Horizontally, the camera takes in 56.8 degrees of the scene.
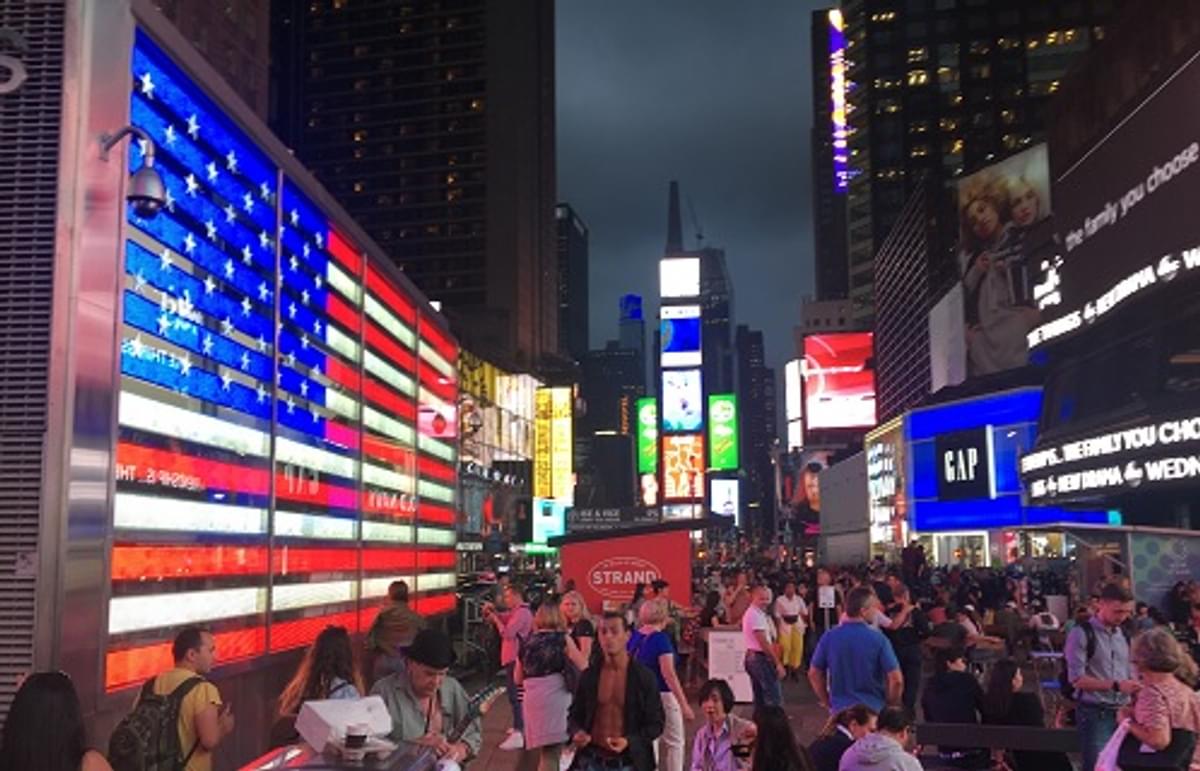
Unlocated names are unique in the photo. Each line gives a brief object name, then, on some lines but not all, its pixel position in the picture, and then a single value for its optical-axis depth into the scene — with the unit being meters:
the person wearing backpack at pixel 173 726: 5.68
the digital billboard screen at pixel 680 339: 100.12
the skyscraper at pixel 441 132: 130.38
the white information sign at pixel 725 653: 14.81
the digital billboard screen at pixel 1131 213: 25.83
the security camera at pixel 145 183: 8.48
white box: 3.94
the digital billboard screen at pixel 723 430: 107.81
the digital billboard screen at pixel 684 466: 95.00
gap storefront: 55.41
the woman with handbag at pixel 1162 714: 5.86
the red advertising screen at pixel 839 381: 91.75
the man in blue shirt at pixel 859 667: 8.73
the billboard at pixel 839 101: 162.88
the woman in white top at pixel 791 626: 20.27
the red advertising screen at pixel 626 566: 17.16
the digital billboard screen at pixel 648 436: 112.44
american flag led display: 9.30
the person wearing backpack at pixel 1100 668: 9.05
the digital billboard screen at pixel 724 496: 117.44
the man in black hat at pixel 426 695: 5.53
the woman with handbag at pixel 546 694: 9.29
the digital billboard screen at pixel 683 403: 96.25
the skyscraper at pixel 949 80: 128.88
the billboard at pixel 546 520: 66.12
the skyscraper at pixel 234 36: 49.28
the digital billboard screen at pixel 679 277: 108.73
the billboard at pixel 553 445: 92.62
